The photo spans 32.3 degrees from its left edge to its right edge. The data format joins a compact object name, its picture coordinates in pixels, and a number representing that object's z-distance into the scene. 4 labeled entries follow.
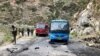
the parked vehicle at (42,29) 29.30
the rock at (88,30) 25.11
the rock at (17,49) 14.60
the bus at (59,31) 19.81
